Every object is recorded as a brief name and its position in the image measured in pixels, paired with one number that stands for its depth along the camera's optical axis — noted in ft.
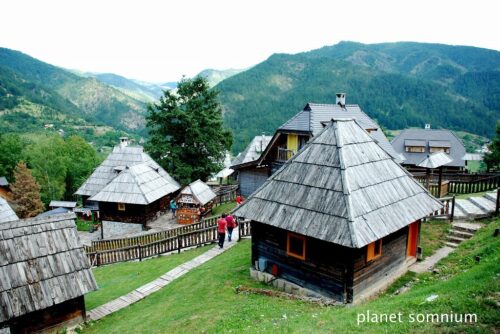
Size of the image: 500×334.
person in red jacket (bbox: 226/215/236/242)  56.46
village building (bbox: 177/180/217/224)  82.02
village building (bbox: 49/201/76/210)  143.10
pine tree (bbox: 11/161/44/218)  147.84
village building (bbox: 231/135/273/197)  102.47
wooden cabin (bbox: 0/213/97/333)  34.68
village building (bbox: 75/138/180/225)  88.22
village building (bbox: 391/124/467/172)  169.36
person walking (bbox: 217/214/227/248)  54.75
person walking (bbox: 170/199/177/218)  94.79
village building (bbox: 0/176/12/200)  176.54
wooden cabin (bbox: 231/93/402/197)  78.48
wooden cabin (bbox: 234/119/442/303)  34.42
